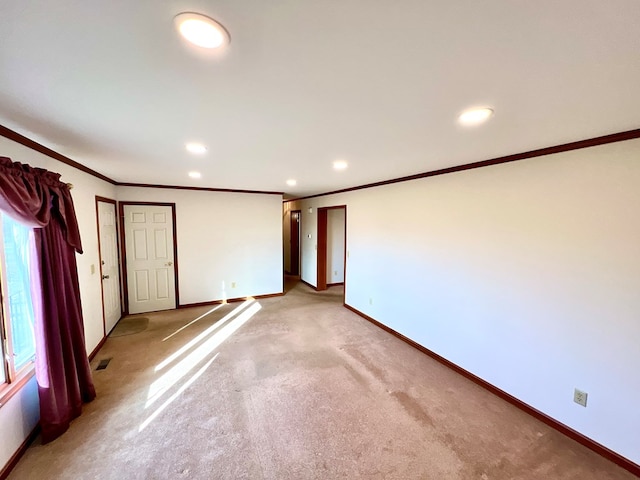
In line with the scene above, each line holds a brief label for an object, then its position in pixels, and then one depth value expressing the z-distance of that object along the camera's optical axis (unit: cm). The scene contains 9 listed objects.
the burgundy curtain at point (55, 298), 182
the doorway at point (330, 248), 622
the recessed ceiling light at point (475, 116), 146
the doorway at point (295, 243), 747
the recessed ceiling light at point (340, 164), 276
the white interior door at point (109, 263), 363
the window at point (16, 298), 183
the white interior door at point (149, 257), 448
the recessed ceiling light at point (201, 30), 82
